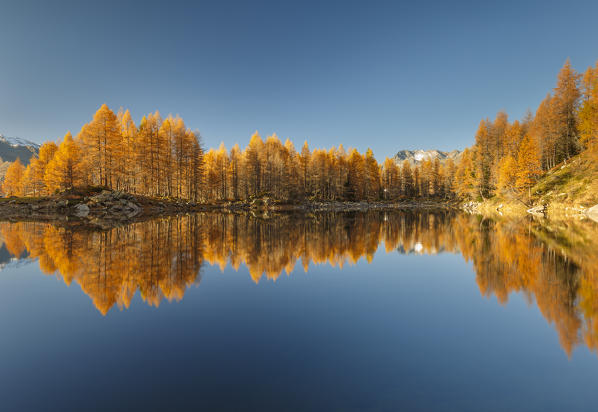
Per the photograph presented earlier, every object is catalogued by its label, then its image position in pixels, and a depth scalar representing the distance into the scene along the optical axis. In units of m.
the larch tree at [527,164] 45.69
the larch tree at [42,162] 62.25
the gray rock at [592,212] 30.59
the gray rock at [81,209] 38.75
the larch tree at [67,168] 46.72
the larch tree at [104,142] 43.41
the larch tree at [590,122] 37.09
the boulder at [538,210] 40.87
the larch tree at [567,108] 48.69
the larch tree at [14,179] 79.29
